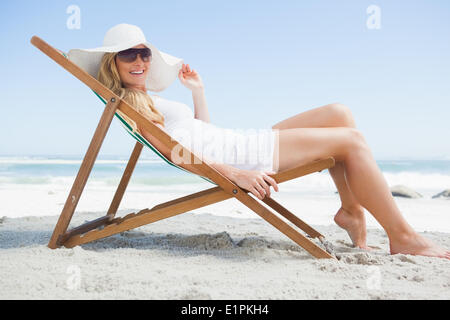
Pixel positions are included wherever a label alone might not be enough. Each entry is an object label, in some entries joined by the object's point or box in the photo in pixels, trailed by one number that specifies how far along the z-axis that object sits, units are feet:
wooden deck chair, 7.18
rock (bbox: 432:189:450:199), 25.17
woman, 7.48
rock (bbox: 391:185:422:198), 26.07
